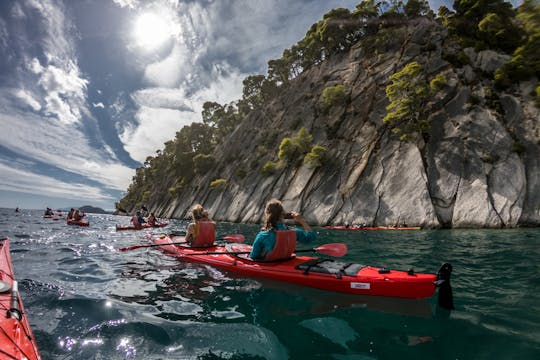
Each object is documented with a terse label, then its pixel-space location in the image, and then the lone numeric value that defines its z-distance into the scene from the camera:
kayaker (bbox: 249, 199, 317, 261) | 7.08
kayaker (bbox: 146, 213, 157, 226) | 25.38
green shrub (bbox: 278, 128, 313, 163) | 36.31
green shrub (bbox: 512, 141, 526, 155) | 21.70
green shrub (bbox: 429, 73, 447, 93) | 28.00
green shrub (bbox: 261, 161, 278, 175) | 38.16
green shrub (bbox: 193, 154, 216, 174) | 54.88
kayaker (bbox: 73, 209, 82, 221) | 26.73
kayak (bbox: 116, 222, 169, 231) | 22.48
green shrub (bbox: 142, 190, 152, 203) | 75.25
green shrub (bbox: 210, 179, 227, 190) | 45.19
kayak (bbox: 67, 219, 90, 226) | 25.73
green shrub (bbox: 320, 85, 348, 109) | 38.00
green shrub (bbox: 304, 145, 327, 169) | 32.00
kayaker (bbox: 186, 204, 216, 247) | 9.84
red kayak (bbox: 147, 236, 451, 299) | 5.33
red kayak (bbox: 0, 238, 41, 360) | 2.79
